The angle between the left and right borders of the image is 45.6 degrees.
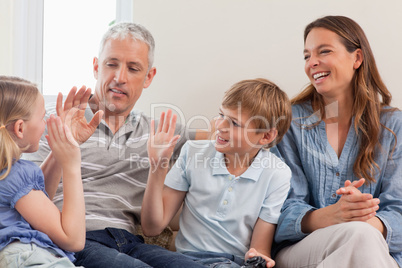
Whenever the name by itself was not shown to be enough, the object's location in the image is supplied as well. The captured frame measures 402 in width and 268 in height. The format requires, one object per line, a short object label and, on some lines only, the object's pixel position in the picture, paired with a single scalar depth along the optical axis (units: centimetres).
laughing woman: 162
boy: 162
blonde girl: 124
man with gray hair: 158
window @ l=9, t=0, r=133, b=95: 248
